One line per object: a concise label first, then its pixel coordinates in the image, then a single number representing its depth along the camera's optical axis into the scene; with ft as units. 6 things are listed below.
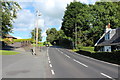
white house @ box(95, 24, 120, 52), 70.11
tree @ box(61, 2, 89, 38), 119.39
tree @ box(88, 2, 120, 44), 112.86
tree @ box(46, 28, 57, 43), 275.58
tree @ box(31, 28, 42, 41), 239.19
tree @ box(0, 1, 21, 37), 65.44
